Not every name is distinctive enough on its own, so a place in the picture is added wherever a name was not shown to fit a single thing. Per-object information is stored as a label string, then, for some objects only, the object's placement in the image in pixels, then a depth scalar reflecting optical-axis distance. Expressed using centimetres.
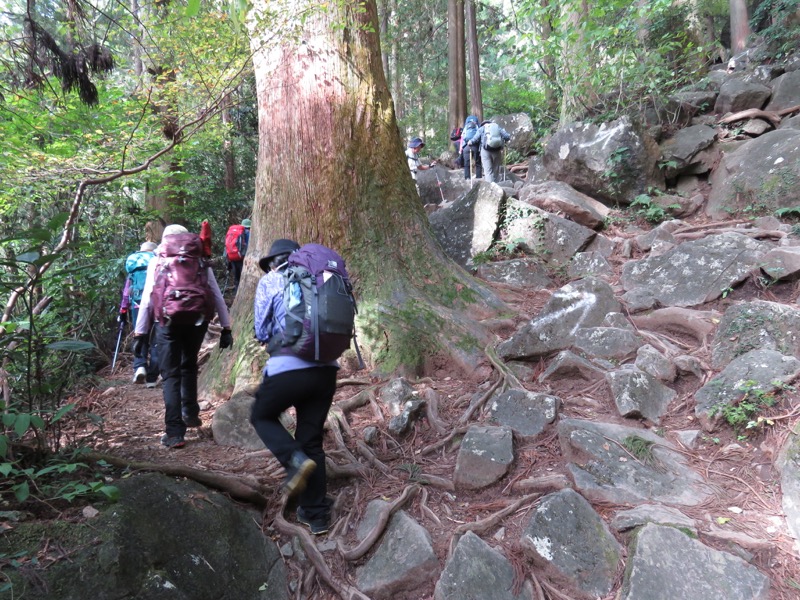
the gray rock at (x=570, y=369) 430
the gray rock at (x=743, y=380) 346
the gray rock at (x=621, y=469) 310
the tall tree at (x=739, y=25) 1580
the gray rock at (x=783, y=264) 491
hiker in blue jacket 295
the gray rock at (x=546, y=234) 721
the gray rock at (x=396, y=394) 430
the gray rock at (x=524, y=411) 387
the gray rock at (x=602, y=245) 725
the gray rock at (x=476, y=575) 272
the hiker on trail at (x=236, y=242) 971
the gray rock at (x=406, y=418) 408
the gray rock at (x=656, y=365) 412
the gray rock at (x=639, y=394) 381
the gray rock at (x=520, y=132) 1530
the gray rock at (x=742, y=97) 982
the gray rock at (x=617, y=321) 490
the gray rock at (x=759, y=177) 682
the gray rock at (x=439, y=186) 1257
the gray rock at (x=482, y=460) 345
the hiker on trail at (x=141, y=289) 580
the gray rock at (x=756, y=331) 392
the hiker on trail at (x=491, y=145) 1023
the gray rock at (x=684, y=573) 251
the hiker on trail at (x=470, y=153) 1165
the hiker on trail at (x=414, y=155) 1207
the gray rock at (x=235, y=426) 416
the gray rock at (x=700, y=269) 520
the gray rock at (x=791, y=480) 278
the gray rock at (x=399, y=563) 289
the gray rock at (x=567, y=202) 795
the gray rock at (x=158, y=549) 230
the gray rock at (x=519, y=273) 673
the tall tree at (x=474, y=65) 1691
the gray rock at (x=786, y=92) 973
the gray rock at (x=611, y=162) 851
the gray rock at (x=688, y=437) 351
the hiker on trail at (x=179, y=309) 395
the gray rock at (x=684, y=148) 870
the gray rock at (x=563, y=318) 474
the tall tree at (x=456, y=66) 1590
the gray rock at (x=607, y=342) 451
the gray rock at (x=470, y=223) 745
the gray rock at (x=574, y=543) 271
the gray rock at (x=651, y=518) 284
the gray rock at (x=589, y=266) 670
